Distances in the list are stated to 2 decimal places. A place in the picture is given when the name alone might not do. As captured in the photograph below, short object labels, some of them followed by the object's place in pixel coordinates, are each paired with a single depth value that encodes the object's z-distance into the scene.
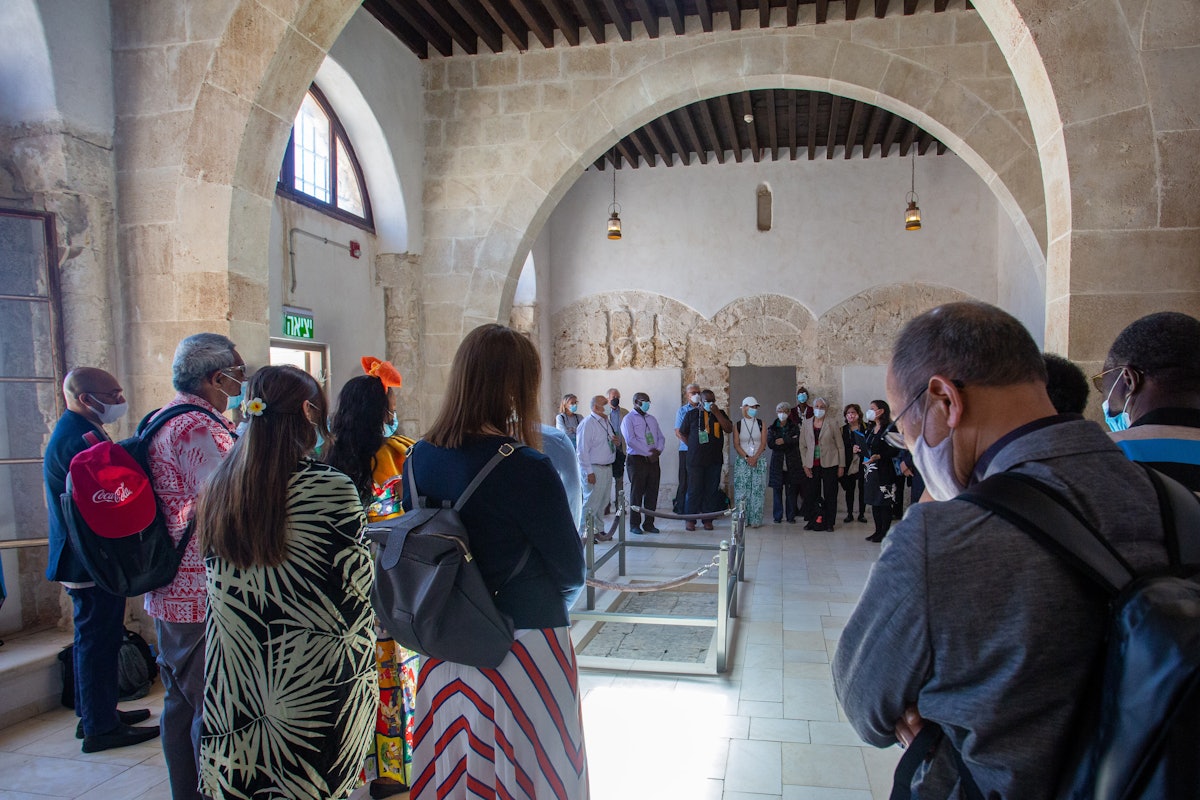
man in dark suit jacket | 3.07
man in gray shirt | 0.88
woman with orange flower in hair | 2.69
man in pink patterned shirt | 2.37
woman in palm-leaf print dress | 1.90
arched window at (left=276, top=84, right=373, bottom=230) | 6.15
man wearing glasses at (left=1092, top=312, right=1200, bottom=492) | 1.69
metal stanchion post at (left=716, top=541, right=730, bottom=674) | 4.19
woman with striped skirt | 1.72
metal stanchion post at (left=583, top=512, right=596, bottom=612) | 5.51
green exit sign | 5.87
